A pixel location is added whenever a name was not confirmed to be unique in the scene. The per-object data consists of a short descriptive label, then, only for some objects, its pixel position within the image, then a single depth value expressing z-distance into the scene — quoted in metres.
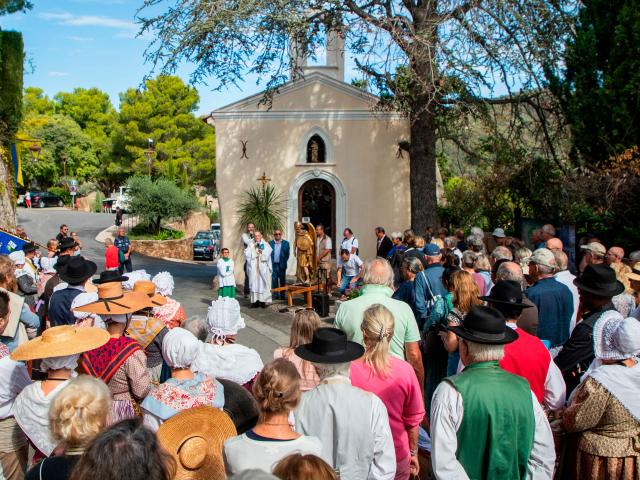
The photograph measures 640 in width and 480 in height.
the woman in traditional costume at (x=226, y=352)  4.24
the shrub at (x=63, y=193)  52.78
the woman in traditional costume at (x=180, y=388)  3.46
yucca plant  16.92
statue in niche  17.58
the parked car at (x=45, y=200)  49.44
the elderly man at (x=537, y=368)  3.85
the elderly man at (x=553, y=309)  5.72
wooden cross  17.27
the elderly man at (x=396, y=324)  4.71
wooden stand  12.80
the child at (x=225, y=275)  13.18
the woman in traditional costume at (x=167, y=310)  5.48
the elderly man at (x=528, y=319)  5.06
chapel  17.30
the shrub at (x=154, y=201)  30.28
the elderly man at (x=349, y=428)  3.10
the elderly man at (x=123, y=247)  16.39
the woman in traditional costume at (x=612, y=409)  3.50
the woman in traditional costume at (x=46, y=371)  3.60
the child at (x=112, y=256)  14.96
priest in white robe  13.59
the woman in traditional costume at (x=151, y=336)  5.00
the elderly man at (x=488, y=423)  3.02
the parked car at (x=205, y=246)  29.53
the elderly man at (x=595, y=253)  7.51
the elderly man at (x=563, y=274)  6.20
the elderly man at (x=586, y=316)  4.61
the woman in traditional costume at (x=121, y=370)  4.06
